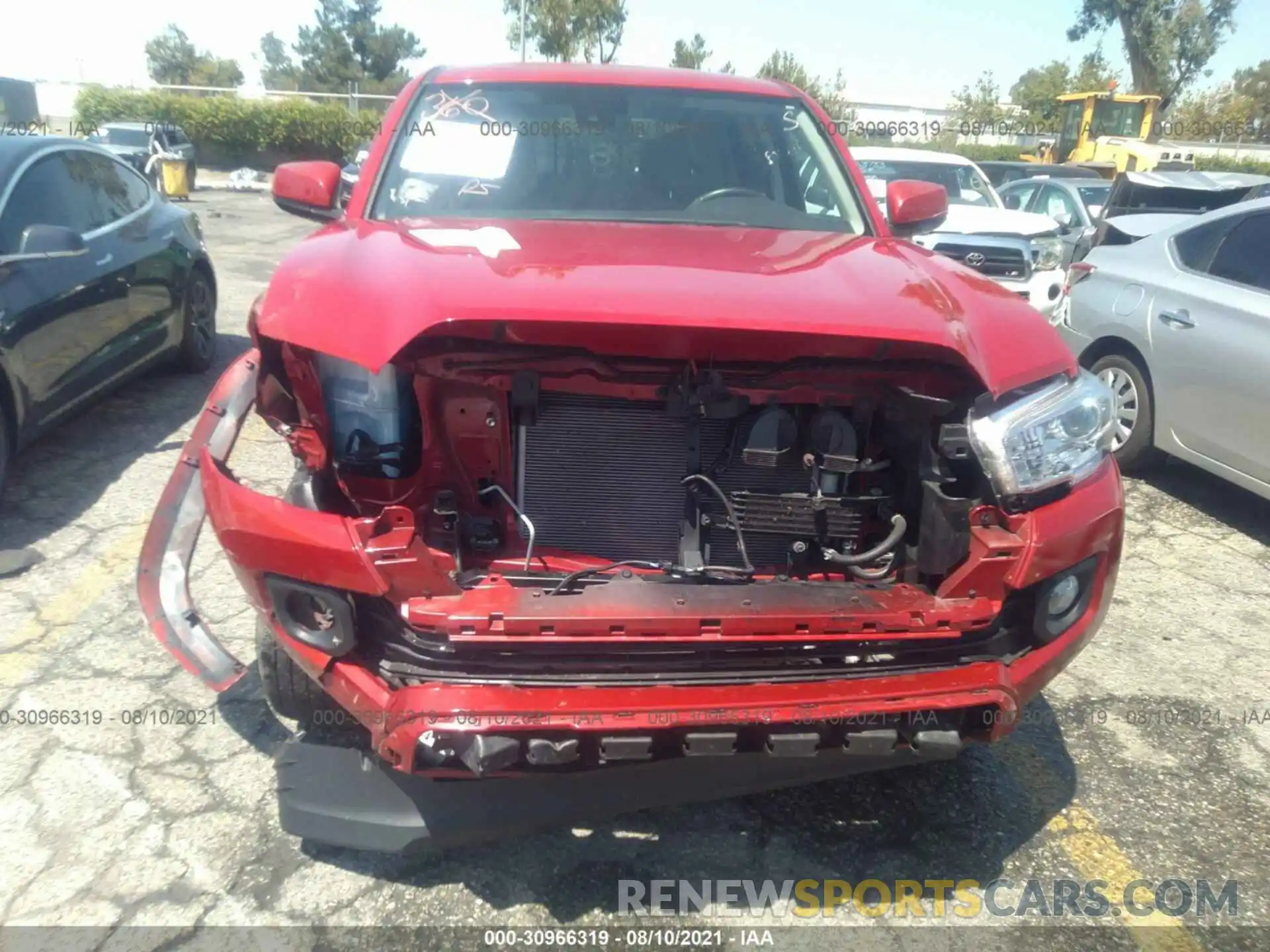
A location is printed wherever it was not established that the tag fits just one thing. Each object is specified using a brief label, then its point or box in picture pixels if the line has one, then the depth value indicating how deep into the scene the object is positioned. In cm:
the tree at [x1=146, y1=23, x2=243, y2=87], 6612
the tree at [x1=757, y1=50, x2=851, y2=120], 3700
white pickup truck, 754
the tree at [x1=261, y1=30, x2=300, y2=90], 6550
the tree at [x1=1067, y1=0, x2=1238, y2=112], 3959
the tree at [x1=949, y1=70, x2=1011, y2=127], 3756
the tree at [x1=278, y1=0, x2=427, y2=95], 5231
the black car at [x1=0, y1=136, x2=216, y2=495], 419
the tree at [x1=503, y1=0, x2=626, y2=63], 3228
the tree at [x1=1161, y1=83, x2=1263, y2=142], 4000
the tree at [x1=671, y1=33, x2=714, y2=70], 3944
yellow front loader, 2152
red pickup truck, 198
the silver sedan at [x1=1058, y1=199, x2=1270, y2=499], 448
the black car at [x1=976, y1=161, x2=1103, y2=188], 1546
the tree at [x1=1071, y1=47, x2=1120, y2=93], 4154
